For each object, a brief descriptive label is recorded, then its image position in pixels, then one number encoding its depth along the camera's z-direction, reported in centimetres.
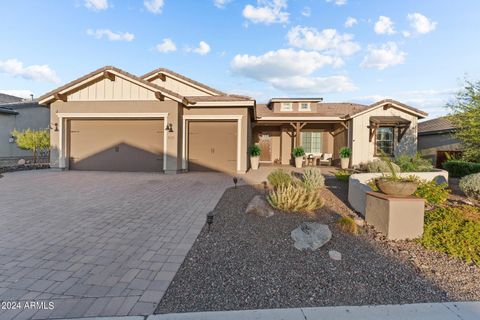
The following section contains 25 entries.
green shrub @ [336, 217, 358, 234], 416
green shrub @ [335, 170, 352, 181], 901
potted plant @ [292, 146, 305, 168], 1452
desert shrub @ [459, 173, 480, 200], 575
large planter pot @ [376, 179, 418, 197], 417
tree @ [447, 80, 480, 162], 705
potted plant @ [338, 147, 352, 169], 1402
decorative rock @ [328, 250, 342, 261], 331
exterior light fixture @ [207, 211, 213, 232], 398
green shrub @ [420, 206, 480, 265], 351
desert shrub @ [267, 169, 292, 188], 642
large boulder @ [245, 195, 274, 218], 494
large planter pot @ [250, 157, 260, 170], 1320
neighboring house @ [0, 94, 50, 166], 1577
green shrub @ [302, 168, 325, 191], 614
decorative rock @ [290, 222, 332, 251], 359
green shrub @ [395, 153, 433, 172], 831
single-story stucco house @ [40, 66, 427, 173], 1091
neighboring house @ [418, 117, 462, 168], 1447
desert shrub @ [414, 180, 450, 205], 547
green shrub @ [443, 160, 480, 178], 931
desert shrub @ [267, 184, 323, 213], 510
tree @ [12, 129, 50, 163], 1209
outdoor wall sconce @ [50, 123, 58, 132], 1130
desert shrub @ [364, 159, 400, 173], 852
